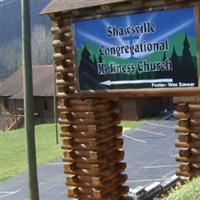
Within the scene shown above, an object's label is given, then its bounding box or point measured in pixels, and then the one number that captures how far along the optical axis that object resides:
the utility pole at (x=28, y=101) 11.52
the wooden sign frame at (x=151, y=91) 10.11
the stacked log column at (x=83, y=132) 11.73
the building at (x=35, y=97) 52.00
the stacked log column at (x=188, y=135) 11.88
